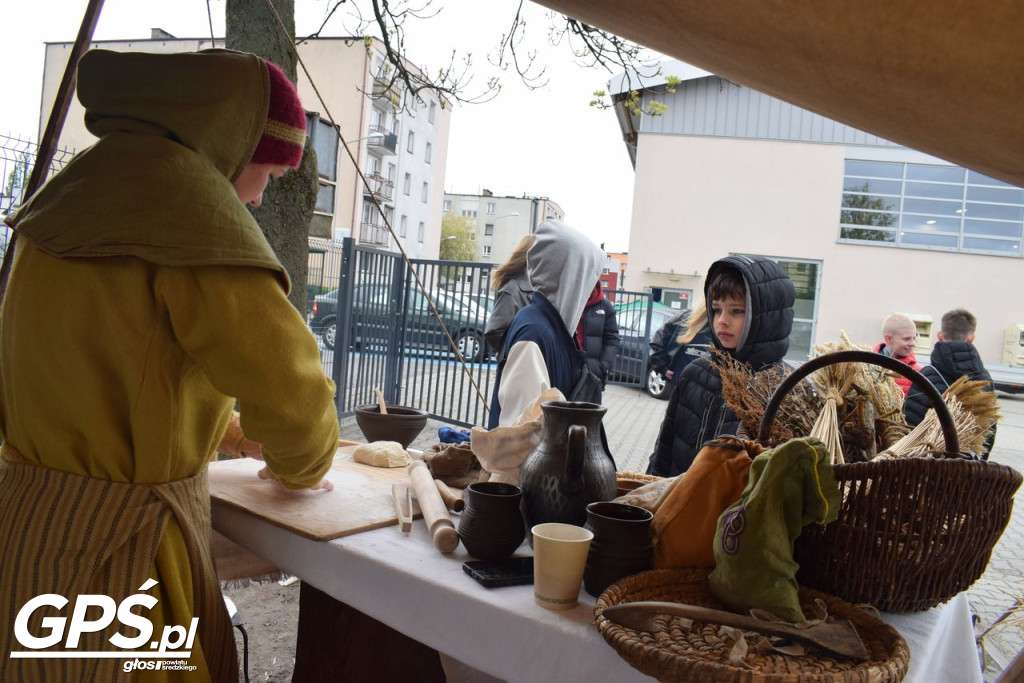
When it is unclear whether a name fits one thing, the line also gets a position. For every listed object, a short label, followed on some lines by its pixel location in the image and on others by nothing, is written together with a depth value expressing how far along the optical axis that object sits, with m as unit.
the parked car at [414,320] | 6.78
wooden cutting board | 1.54
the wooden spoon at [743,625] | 1.01
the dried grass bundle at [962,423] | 1.27
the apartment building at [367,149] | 25.86
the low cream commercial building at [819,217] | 17.33
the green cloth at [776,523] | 1.09
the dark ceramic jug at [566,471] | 1.36
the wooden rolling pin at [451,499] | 1.67
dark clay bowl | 2.35
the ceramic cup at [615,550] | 1.22
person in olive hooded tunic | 1.18
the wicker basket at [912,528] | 1.13
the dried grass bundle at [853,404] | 1.50
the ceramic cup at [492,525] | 1.34
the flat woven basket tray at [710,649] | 0.89
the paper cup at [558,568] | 1.16
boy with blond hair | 4.86
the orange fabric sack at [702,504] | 1.26
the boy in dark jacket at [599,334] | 4.32
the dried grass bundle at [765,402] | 1.52
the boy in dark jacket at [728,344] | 2.44
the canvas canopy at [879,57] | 0.48
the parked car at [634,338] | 10.63
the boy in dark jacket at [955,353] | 4.42
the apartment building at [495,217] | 64.31
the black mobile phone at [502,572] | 1.27
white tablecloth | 1.12
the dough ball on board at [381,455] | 2.09
